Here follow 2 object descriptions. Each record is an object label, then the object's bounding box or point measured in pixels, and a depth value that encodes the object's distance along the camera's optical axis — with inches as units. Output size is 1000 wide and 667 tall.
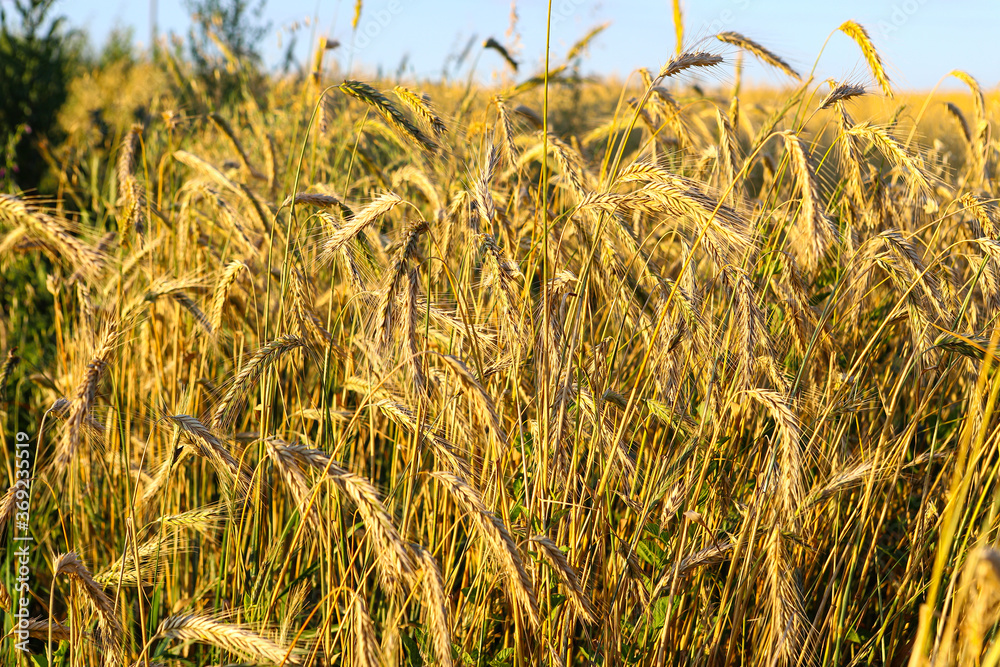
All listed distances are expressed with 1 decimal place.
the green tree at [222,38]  355.9
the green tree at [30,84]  247.8
